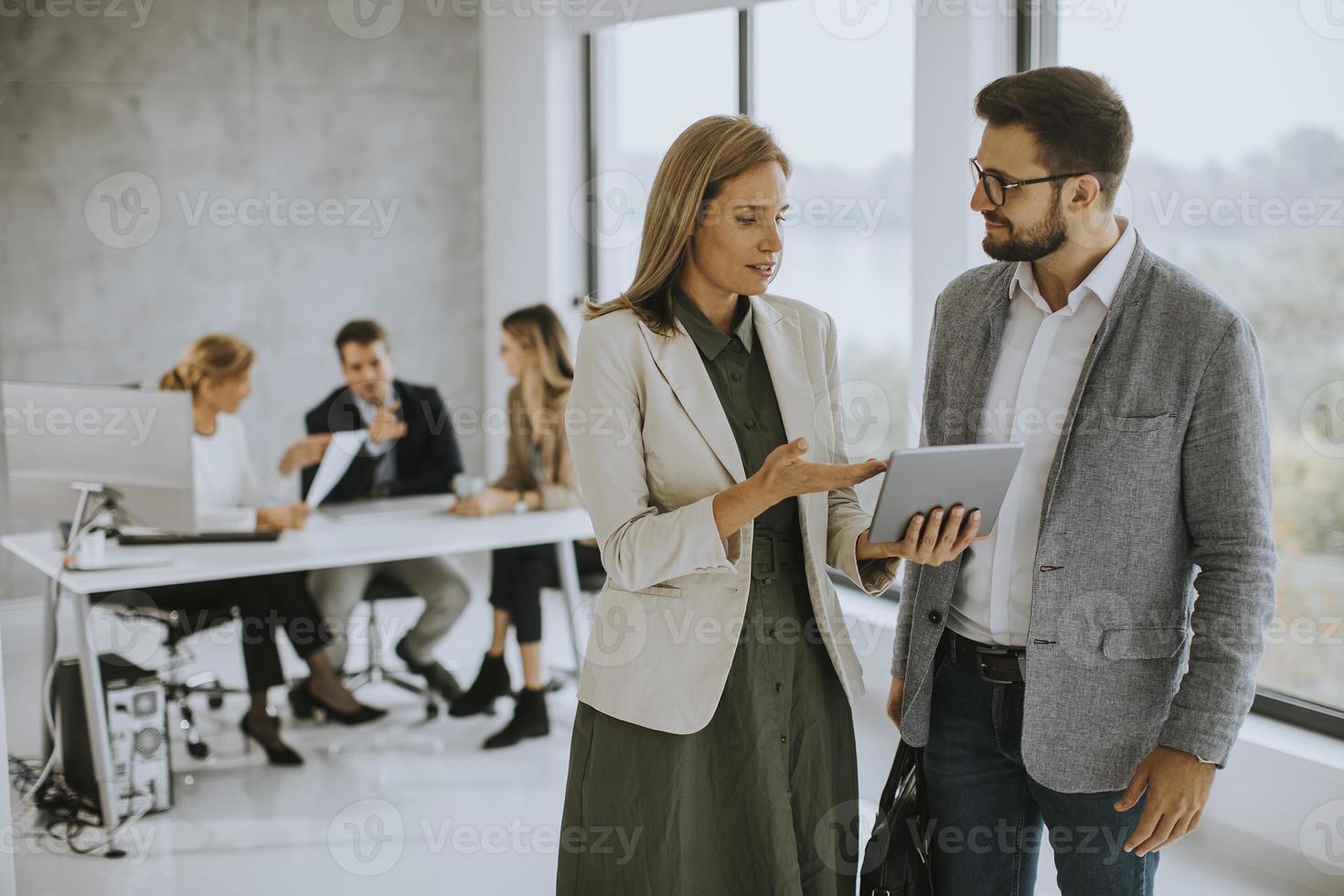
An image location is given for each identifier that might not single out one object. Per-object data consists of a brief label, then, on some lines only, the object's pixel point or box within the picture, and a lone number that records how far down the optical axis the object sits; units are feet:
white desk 10.75
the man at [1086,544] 5.01
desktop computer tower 10.94
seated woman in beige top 13.75
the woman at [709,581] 5.74
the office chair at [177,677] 12.55
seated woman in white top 12.56
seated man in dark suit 13.91
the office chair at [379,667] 13.85
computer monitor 10.80
